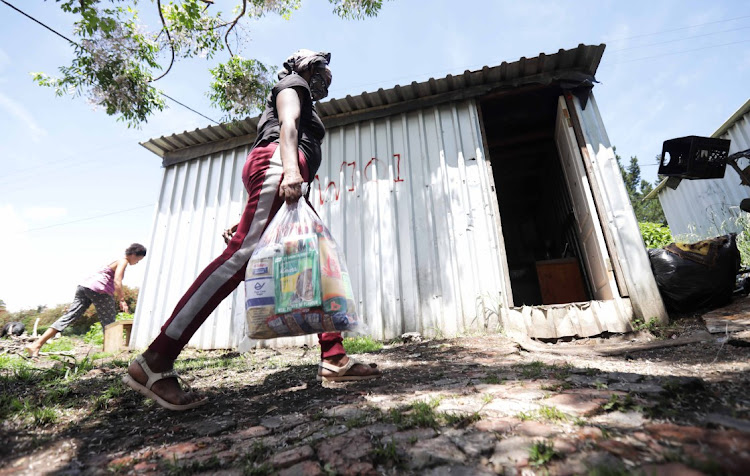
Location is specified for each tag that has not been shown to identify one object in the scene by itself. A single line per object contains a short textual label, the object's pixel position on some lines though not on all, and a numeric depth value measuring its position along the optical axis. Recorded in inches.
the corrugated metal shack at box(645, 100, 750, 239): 268.8
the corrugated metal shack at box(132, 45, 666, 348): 155.4
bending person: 193.2
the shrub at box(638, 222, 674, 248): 377.7
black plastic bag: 132.4
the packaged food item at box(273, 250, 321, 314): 61.3
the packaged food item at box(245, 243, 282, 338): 63.7
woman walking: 61.6
